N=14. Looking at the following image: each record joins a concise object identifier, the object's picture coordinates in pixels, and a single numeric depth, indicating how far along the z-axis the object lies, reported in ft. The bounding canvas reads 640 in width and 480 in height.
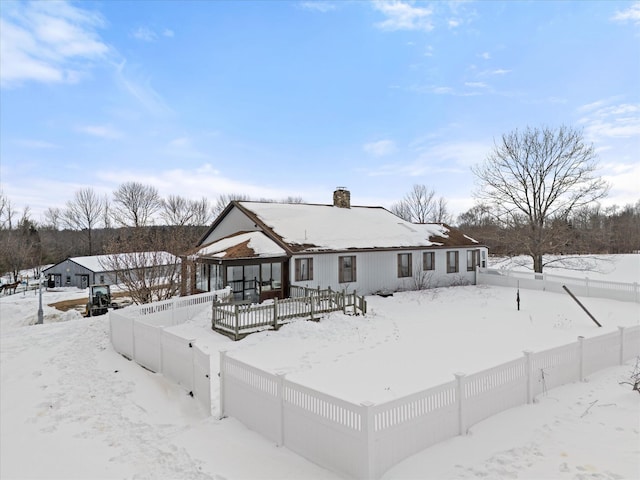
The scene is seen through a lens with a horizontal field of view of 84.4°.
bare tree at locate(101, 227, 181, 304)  58.08
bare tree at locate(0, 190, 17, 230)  150.18
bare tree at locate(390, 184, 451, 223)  183.11
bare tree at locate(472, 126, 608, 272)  85.87
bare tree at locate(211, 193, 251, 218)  206.18
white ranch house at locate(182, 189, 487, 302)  56.65
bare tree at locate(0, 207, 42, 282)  151.74
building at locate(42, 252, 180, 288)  135.44
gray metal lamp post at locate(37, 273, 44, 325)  68.72
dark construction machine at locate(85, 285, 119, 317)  75.77
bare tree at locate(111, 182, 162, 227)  191.21
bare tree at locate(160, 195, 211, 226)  192.85
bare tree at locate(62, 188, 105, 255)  195.21
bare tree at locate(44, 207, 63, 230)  230.68
